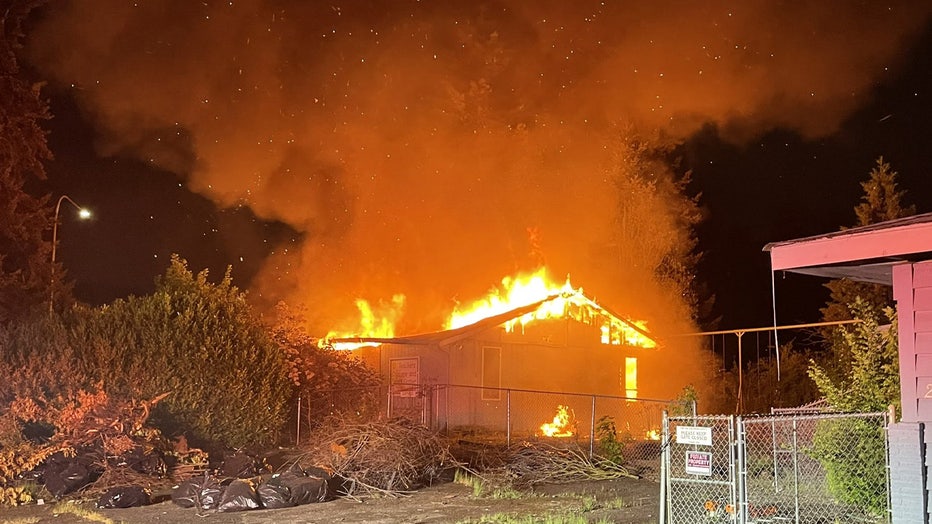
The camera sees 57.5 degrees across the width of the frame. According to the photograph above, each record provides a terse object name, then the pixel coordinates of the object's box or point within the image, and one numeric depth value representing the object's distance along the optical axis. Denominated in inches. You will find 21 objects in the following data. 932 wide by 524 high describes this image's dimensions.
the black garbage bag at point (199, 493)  405.7
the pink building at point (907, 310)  268.4
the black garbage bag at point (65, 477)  446.0
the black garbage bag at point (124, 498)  417.5
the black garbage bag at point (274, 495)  410.6
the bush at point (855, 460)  327.6
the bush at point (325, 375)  750.5
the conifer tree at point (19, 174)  706.8
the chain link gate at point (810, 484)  293.7
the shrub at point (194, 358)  552.1
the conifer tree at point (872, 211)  1005.8
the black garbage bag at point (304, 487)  419.2
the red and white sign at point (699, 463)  287.6
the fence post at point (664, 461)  313.7
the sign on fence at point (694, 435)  285.0
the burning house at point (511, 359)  807.7
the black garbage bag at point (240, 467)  496.1
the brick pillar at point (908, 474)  267.6
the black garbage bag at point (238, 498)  401.7
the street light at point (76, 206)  745.6
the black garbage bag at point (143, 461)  480.7
